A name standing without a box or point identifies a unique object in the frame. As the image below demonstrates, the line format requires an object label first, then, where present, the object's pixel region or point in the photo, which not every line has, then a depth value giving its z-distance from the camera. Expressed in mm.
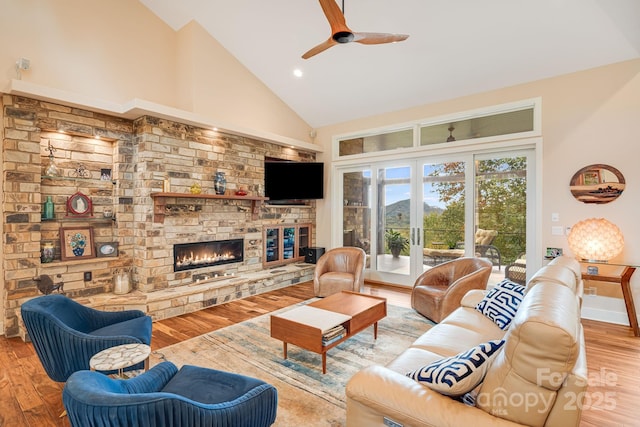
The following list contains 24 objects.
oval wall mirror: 3854
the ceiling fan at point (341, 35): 2795
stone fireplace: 3559
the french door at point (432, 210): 4691
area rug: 2260
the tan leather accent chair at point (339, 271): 4656
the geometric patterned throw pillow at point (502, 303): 2580
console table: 3500
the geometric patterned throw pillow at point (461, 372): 1349
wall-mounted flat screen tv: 5895
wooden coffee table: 2691
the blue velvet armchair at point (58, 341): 2137
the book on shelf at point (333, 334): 2679
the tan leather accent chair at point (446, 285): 3658
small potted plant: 5766
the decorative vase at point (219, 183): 4969
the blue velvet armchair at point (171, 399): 1167
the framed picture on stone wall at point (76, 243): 3939
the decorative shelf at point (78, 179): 3830
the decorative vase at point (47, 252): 3787
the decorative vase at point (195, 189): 4664
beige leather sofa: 1085
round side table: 1833
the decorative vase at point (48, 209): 3805
